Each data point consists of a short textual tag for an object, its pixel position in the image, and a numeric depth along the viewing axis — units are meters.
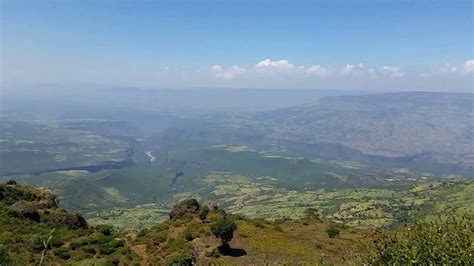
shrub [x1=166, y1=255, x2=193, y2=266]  33.66
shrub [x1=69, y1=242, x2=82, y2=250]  44.91
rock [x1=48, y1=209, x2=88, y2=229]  53.42
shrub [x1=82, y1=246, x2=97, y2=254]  44.67
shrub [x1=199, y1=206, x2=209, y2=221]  54.38
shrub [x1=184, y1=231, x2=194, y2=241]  47.38
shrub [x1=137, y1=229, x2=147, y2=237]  53.91
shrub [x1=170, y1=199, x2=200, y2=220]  60.21
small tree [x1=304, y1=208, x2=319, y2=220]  71.81
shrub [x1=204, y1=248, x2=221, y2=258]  43.03
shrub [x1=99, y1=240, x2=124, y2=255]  45.14
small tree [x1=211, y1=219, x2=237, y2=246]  43.72
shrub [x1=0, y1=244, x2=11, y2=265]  25.44
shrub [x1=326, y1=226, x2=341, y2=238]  52.48
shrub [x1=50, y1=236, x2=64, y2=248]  45.69
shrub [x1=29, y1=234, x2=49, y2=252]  41.21
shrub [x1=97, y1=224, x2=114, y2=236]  52.89
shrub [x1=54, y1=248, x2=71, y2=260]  42.50
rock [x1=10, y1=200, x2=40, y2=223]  51.76
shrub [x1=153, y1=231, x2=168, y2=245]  48.70
